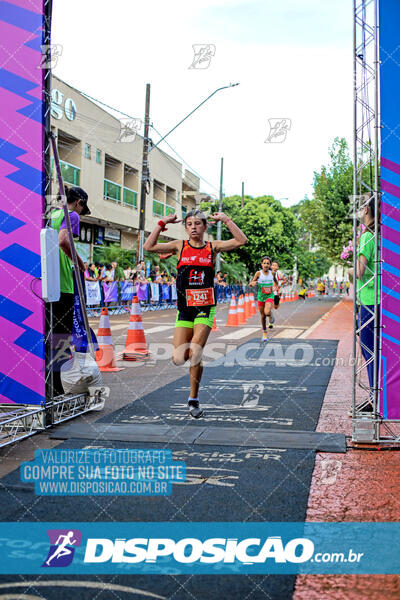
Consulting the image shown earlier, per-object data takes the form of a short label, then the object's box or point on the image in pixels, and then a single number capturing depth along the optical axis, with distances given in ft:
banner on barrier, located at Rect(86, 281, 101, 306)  71.56
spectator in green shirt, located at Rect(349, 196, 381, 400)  17.79
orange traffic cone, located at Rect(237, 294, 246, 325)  69.72
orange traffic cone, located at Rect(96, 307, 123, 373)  31.01
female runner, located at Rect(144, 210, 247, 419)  21.12
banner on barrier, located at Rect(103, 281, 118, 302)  77.69
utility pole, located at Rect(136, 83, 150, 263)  80.07
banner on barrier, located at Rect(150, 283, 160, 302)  96.27
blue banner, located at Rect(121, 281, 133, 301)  84.53
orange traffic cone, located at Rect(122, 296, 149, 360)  35.58
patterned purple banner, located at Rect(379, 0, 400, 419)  16.52
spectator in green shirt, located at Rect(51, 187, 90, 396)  19.53
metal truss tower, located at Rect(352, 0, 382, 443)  16.60
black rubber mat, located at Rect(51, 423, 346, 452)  16.99
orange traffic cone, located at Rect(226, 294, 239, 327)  66.08
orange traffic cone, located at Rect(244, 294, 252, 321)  80.16
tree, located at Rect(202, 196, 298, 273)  185.47
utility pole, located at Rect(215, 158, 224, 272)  131.63
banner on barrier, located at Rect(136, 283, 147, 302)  90.07
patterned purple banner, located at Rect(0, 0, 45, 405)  17.87
